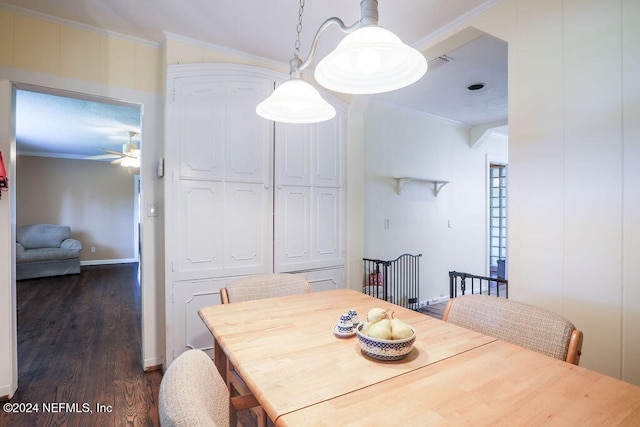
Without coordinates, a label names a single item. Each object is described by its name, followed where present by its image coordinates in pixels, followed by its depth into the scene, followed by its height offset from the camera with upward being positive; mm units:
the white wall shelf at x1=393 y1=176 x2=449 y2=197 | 3832 +386
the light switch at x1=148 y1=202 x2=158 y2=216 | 2381 +7
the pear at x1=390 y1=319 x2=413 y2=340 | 942 -368
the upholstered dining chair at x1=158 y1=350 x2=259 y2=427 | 556 -375
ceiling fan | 4536 +830
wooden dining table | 689 -456
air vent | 2598 +1285
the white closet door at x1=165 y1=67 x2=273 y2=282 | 2264 +261
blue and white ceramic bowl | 924 -412
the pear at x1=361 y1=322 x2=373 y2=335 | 994 -384
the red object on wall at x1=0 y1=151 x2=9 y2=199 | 1861 +188
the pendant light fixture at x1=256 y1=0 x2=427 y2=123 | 947 +509
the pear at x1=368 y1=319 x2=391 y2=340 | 944 -368
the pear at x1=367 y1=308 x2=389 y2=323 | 1054 -360
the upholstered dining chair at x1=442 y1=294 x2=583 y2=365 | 1056 -438
